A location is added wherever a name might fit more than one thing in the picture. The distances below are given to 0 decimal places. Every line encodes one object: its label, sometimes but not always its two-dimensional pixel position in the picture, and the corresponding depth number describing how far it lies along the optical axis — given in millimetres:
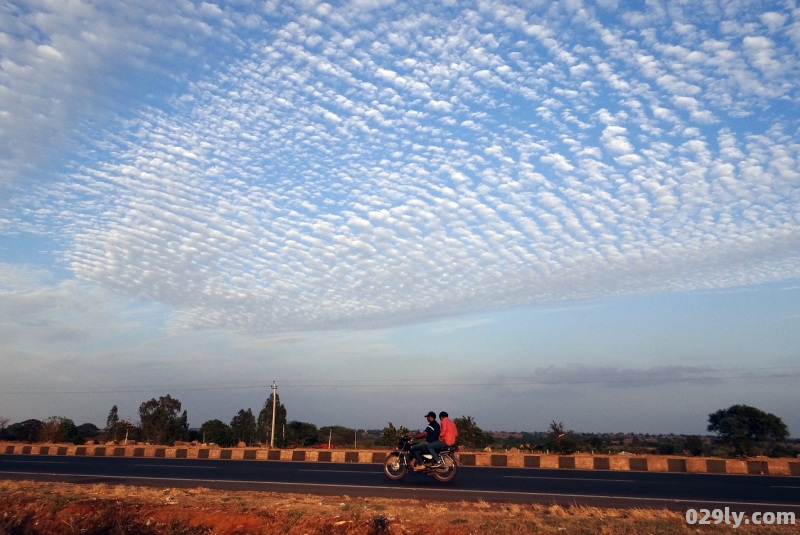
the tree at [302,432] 52300
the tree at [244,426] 56344
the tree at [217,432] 54438
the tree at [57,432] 44406
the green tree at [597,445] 32300
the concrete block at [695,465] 20250
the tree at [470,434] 36853
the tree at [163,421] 50591
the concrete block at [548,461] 21672
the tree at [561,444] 29384
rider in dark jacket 15039
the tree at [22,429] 56597
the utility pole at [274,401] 31452
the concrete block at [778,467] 19438
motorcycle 15008
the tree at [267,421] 46750
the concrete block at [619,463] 20922
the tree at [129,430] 49750
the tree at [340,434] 44094
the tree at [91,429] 61988
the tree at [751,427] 46906
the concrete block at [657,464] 20531
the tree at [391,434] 33281
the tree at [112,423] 52225
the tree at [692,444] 30641
